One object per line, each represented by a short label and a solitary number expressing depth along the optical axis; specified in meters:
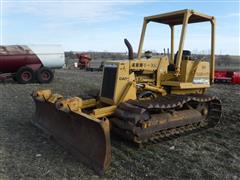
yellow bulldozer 3.34
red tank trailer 10.12
